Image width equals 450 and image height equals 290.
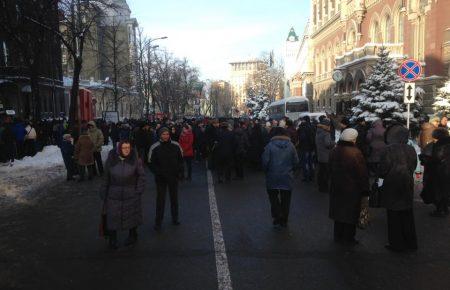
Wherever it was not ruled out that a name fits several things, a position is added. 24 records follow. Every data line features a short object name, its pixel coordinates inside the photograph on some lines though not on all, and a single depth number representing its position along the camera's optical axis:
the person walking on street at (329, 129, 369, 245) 6.42
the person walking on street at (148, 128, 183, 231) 7.94
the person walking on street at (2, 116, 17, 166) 17.37
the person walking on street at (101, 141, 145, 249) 6.43
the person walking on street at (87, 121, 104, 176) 14.27
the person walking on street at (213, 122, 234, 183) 13.08
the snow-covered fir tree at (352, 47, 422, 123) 26.89
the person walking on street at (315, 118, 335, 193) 11.22
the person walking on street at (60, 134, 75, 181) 13.92
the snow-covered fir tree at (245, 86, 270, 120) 89.85
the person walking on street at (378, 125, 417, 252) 6.30
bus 47.03
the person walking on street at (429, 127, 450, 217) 8.20
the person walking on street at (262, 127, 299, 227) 7.62
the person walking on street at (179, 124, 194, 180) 13.66
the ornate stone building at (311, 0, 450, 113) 27.78
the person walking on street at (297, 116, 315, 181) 13.11
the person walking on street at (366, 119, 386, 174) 11.48
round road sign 13.36
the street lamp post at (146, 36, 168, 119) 42.84
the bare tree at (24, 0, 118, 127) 20.83
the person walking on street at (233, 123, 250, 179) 13.63
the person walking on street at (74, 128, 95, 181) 13.47
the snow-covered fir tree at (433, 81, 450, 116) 22.59
